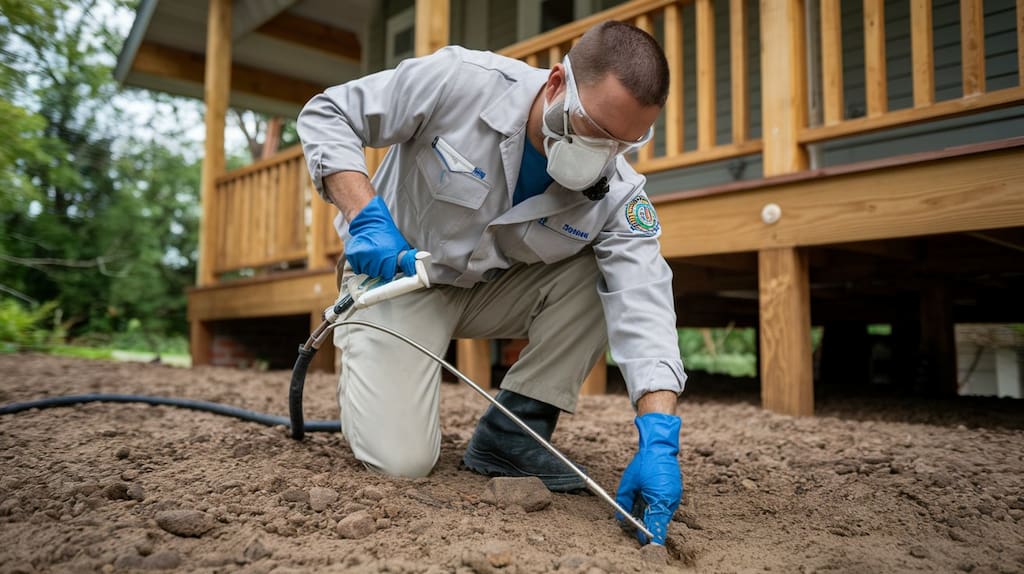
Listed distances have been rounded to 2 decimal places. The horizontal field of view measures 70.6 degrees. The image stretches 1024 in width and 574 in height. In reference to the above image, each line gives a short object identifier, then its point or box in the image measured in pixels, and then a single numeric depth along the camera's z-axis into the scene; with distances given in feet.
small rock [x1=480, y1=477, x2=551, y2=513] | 5.74
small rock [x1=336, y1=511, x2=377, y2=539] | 4.89
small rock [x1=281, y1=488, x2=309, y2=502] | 5.53
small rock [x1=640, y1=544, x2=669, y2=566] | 4.76
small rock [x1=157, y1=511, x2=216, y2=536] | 4.71
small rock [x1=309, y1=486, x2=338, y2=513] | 5.34
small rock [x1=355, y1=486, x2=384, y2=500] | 5.61
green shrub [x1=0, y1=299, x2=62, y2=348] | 26.76
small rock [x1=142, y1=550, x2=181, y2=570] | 4.20
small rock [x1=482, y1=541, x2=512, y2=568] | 4.45
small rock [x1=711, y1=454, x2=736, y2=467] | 7.48
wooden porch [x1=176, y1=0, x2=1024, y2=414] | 8.39
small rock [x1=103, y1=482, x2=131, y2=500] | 5.33
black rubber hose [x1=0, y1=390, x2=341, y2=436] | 7.91
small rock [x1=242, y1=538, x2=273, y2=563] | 4.40
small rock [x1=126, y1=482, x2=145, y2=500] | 5.33
